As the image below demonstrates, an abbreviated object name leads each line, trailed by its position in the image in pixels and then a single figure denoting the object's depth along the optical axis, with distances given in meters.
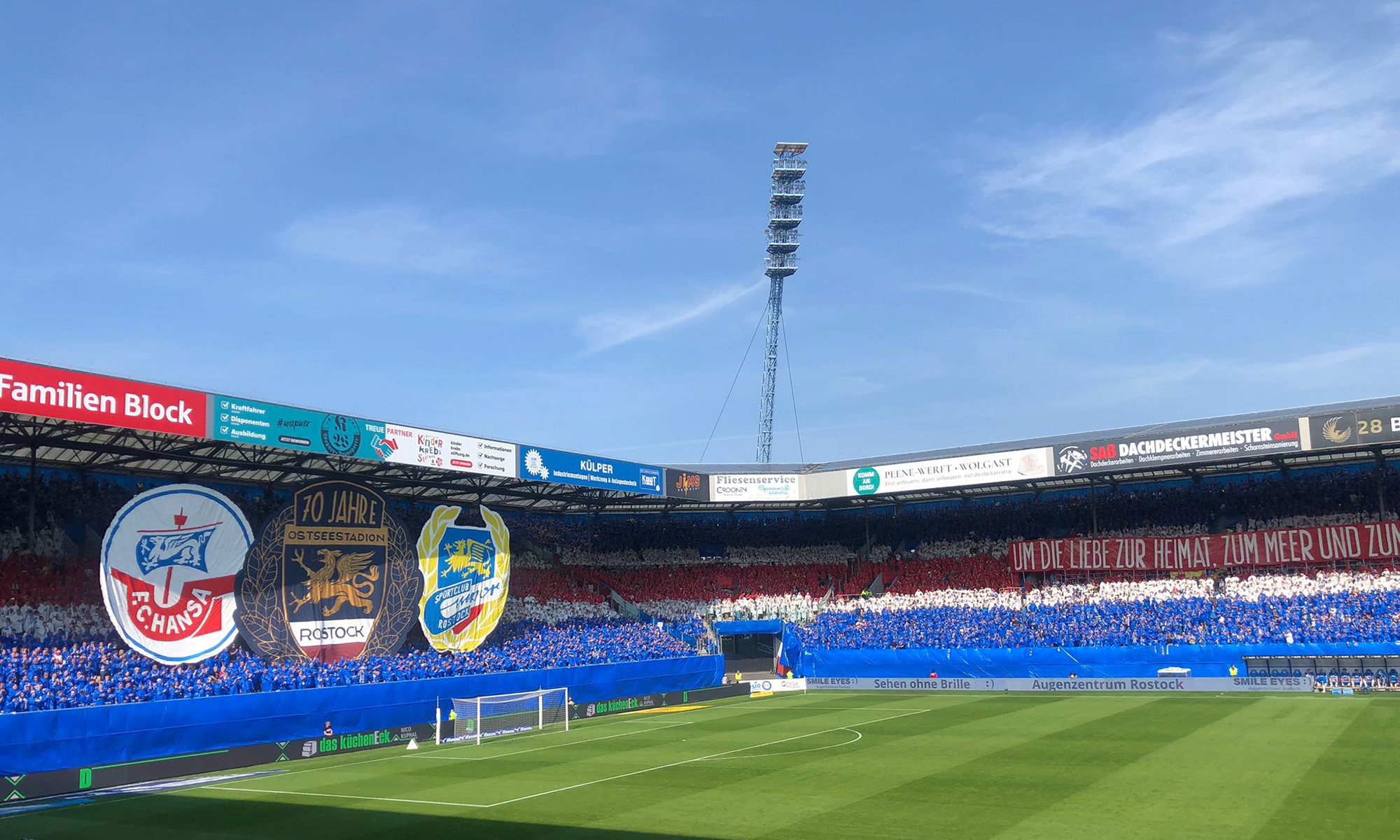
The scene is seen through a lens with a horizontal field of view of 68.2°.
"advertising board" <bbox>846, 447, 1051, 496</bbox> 49.59
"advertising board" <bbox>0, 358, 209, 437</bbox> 25.98
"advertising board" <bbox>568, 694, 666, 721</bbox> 38.59
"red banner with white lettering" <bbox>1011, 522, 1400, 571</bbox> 45.06
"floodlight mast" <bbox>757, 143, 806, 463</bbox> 77.31
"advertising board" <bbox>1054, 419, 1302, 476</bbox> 43.75
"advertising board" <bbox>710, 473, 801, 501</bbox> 52.25
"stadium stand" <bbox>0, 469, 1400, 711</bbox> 30.22
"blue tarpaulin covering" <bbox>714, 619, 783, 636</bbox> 52.25
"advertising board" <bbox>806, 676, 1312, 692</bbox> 39.12
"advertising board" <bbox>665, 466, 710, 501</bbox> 50.12
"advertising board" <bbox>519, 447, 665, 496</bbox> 42.19
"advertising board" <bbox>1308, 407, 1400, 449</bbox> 41.47
